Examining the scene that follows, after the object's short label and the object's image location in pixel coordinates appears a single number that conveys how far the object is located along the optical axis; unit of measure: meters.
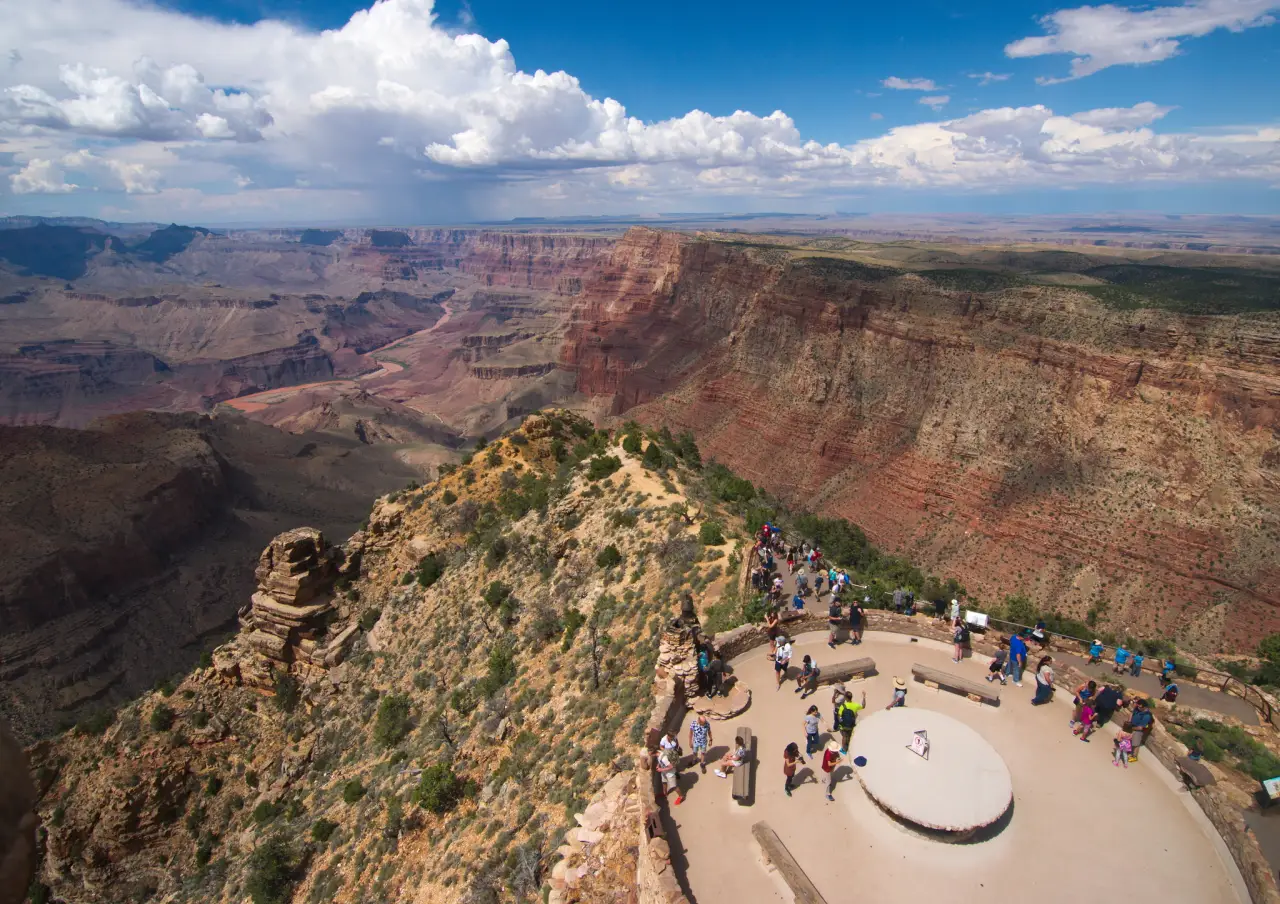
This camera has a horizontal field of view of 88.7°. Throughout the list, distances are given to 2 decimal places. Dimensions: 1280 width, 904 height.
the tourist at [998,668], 18.89
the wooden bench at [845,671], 18.55
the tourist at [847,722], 15.78
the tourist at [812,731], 15.60
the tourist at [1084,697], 17.08
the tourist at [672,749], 14.88
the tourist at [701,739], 15.55
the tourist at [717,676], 17.69
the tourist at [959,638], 19.83
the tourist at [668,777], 14.37
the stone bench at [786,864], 12.08
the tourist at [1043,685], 17.91
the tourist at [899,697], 17.44
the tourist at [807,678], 17.89
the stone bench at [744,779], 14.24
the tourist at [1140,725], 15.96
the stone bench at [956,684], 17.91
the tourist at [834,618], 21.19
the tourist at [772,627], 19.98
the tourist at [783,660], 18.36
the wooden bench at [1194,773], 14.71
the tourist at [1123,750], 15.72
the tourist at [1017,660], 18.86
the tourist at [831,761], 14.82
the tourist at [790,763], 14.38
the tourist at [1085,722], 16.59
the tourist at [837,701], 16.21
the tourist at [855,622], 20.42
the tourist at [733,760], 15.05
